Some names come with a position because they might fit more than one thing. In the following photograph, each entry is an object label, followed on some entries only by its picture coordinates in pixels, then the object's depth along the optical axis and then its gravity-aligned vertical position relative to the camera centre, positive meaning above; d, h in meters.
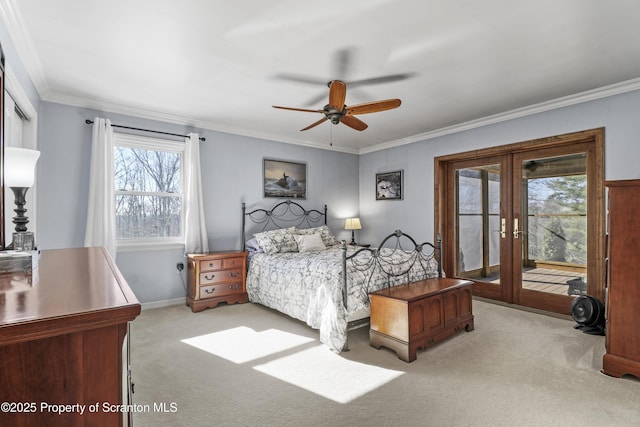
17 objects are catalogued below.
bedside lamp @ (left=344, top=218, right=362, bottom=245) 6.07 -0.21
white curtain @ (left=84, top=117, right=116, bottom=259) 3.78 +0.27
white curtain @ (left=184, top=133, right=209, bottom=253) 4.45 +0.16
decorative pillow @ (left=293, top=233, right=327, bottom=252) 4.74 -0.44
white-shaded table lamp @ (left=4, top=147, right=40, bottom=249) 1.48 +0.18
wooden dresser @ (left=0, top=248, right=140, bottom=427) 0.63 -0.30
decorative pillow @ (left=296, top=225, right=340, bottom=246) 5.19 -0.32
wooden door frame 3.58 +0.16
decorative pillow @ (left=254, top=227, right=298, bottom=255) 4.59 -0.41
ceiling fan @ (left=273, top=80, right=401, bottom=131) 2.97 +1.01
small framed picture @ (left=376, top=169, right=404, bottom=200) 5.81 +0.52
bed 3.03 -0.66
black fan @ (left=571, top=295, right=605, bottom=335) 3.37 -1.09
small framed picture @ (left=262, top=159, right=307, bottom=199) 5.39 +0.61
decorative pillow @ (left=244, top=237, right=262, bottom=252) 4.69 -0.47
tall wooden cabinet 2.45 -0.55
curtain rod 3.87 +1.12
